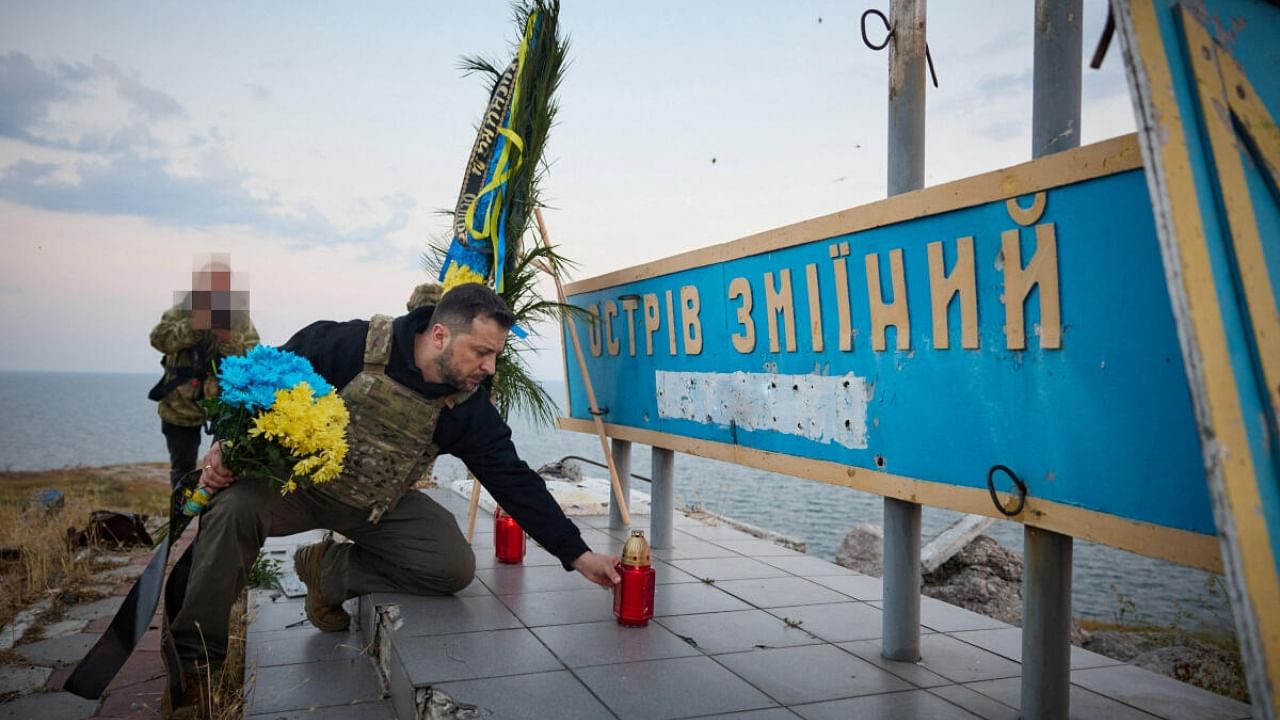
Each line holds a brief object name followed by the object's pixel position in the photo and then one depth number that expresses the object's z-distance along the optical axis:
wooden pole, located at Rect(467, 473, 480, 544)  5.43
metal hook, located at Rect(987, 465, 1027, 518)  2.65
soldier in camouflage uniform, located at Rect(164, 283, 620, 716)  3.33
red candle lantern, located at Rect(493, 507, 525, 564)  4.91
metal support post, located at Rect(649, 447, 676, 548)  5.51
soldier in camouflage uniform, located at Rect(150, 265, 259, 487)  5.64
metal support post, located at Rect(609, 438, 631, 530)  5.93
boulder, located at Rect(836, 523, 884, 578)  6.81
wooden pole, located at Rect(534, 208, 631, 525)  5.54
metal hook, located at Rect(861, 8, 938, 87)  3.54
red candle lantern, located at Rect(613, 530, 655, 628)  3.70
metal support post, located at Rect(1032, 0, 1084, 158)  2.81
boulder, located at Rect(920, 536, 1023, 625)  6.08
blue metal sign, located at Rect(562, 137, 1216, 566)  2.28
